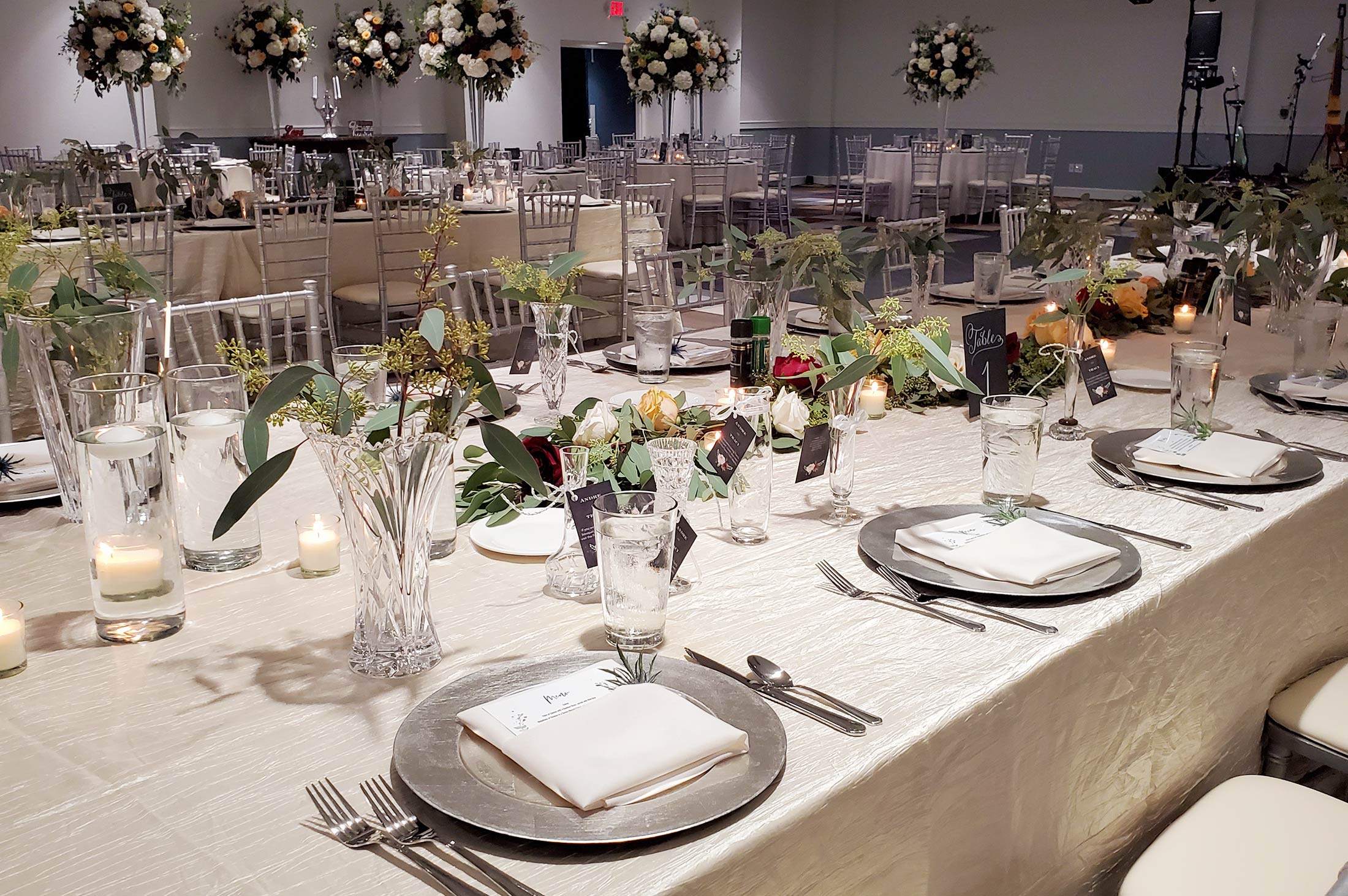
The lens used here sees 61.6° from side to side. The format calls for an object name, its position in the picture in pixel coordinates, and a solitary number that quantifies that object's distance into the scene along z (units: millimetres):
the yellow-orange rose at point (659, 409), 1634
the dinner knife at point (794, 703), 987
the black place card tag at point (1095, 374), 1957
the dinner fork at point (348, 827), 771
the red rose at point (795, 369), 1909
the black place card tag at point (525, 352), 2096
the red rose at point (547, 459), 1542
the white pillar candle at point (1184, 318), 2955
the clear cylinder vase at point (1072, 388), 1938
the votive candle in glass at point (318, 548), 1319
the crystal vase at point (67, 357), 1394
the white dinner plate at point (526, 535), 1398
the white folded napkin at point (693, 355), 2438
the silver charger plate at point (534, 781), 817
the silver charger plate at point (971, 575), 1272
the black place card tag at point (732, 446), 1362
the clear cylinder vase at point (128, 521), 1104
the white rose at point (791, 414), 1836
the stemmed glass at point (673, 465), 1252
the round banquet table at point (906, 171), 10789
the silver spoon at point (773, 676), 1029
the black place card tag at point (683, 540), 1250
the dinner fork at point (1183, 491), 1597
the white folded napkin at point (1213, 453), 1694
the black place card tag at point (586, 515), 1227
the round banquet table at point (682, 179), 9266
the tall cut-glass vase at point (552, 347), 1955
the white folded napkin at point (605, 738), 853
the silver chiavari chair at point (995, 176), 10984
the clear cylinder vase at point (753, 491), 1441
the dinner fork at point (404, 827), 765
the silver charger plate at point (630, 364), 2418
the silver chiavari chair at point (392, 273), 5184
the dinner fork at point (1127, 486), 1604
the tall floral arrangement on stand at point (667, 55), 9883
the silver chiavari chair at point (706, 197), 9289
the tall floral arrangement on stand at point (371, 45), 11055
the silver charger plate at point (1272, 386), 2135
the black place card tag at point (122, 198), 5309
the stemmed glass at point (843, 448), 1508
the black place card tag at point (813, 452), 1532
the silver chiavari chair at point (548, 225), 5352
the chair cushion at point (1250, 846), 1254
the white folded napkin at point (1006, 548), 1302
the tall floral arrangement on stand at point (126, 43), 7457
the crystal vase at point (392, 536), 998
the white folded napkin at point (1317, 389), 2119
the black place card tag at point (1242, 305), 2688
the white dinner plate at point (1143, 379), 2316
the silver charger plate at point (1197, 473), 1663
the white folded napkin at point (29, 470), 1562
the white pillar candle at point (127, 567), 1114
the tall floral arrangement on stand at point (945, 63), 11312
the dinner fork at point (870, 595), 1207
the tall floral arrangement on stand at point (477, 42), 7301
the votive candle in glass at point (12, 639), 1075
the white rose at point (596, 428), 1531
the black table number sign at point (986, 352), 1844
